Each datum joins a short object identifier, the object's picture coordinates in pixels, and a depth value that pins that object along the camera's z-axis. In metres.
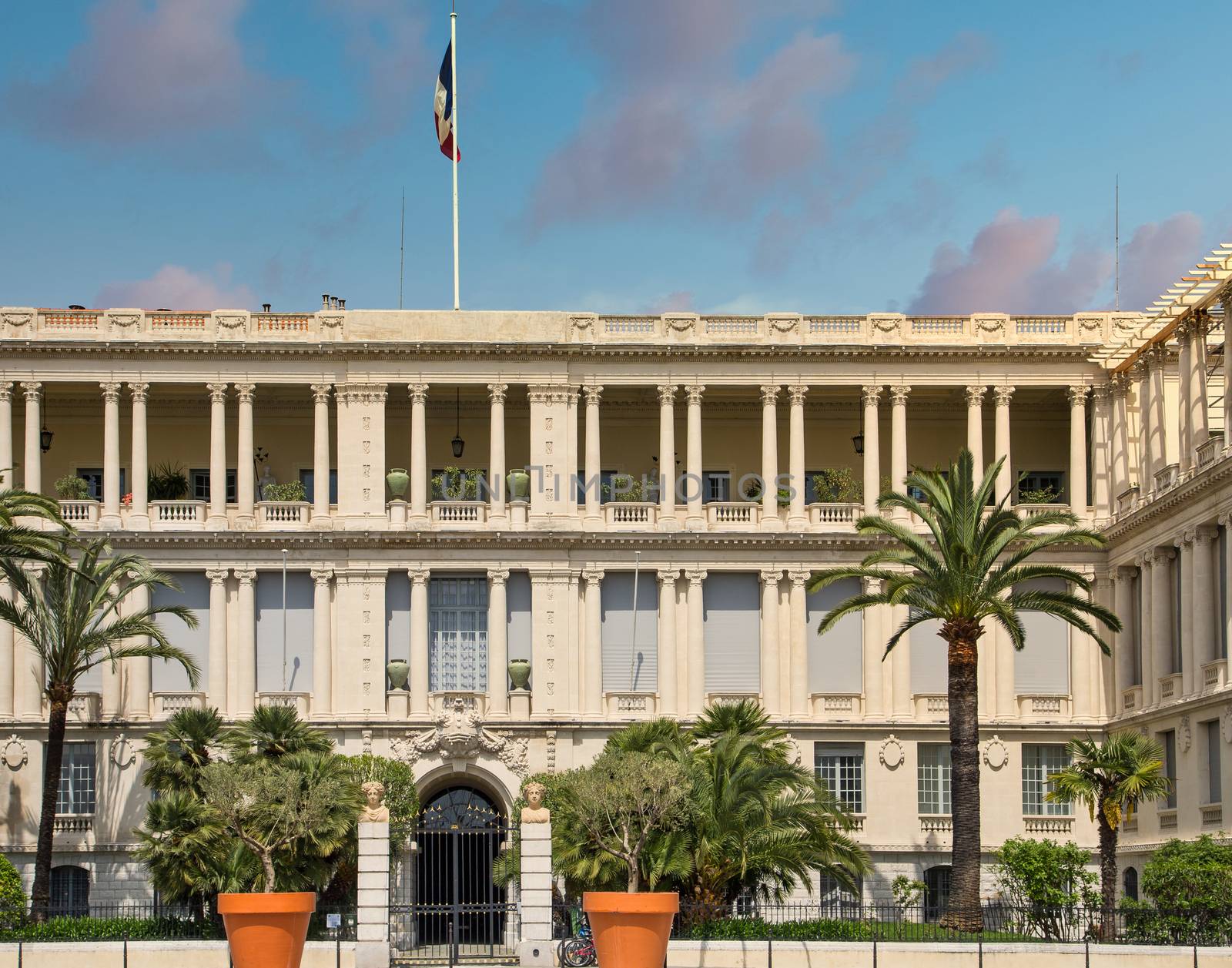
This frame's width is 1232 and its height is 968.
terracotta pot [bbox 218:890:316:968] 48.88
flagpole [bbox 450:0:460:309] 76.50
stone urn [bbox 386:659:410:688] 71.25
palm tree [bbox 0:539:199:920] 63.94
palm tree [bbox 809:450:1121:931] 57.34
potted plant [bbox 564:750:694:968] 53.50
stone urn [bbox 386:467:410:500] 72.75
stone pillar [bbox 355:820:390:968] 52.81
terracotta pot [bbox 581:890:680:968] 48.25
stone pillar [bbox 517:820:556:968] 53.28
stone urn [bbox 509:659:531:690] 71.31
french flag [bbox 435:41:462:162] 76.69
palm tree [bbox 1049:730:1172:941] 59.59
